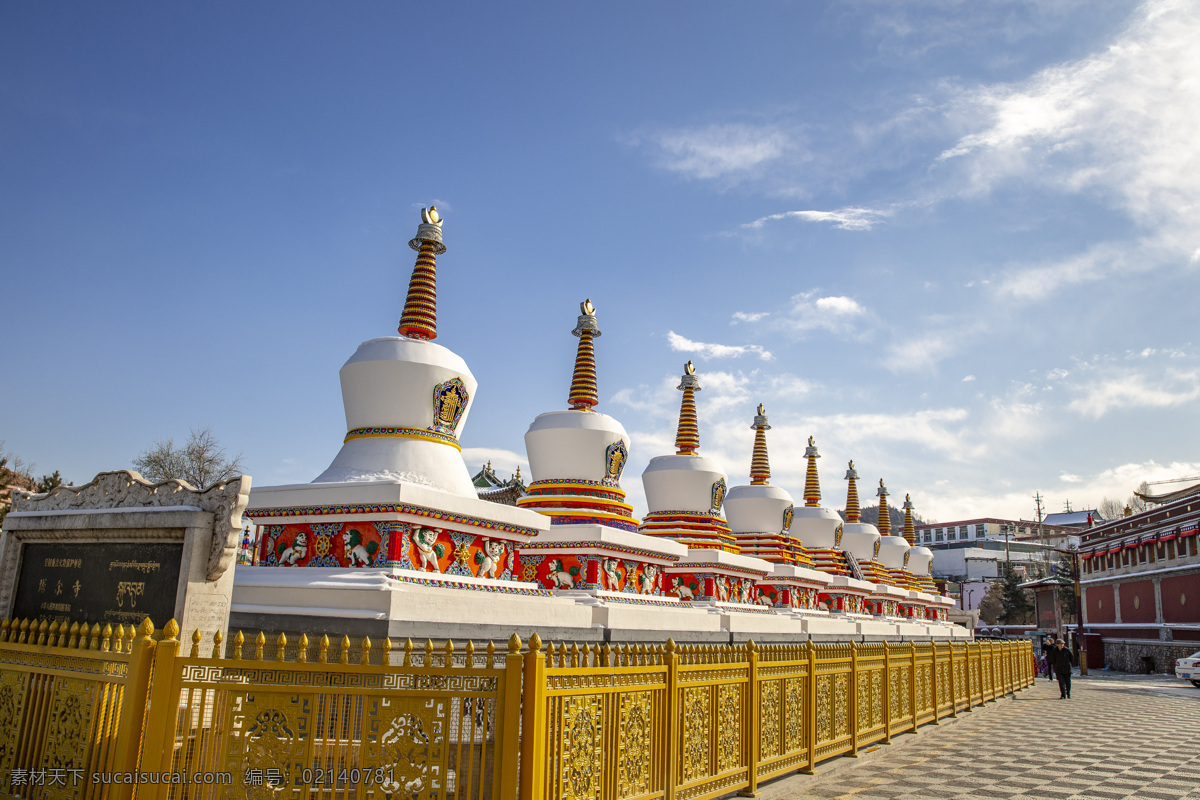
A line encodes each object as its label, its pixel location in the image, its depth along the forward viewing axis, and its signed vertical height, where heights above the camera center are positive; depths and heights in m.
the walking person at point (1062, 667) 19.16 -1.14
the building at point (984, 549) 74.31 +5.87
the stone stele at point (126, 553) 6.43 +0.21
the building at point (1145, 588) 32.31 +1.23
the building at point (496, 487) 29.38 +3.74
